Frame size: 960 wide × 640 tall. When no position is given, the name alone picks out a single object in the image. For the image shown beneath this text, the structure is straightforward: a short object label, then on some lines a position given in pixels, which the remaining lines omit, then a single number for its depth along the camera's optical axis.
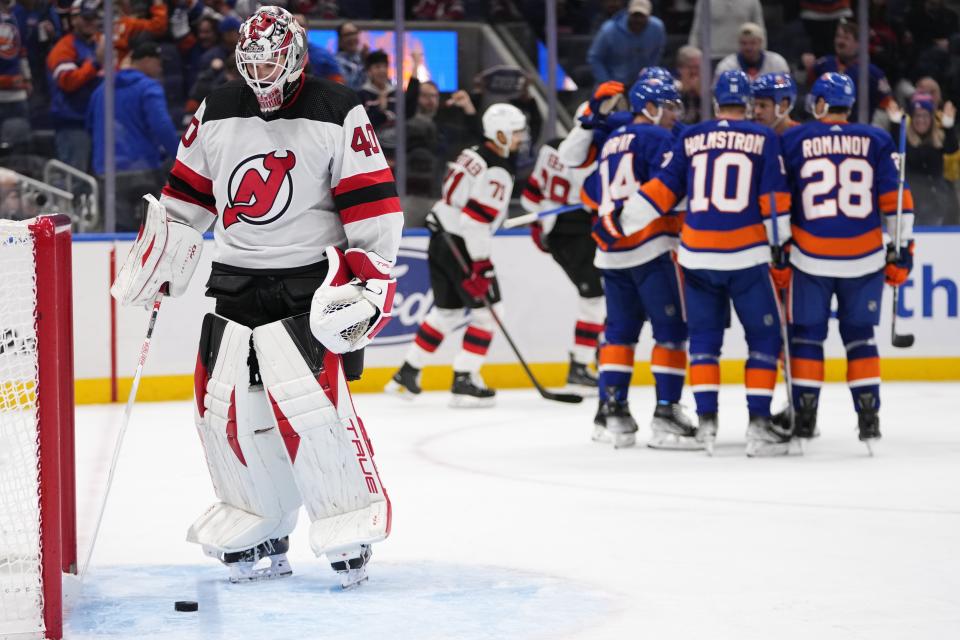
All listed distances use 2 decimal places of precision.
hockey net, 5.45
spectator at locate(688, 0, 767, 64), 15.91
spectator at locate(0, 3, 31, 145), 14.32
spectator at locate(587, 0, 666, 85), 16.31
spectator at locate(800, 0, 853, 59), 16.72
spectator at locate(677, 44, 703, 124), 15.91
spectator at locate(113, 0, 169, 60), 14.41
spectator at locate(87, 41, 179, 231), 14.25
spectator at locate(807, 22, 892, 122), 16.30
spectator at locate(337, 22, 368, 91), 15.44
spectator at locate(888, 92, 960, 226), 15.91
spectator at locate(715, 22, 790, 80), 15.70
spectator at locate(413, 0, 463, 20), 15.71
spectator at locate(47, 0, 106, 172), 14.24
